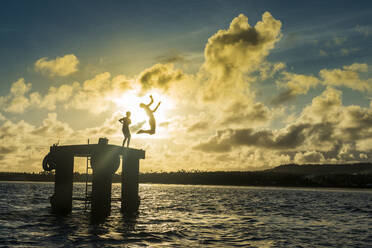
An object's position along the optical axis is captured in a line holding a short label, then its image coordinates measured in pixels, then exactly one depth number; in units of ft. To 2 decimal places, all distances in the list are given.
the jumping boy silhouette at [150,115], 66.07
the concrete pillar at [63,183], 84.07
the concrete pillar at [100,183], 73.05
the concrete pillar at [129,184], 86.89
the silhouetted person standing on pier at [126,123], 77.87
